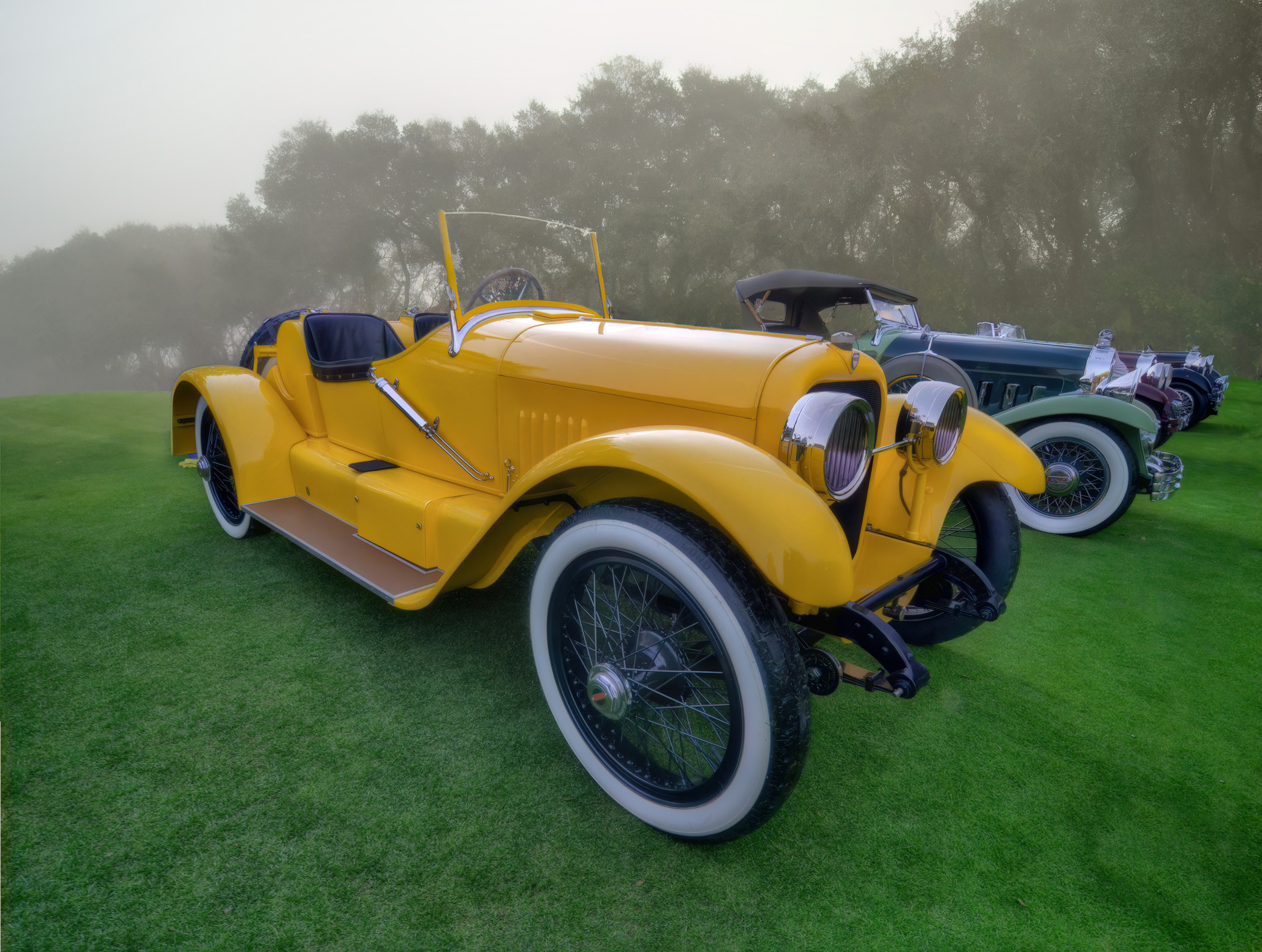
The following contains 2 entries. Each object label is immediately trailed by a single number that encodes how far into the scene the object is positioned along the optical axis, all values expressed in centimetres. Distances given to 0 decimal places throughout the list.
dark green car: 395
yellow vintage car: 138
